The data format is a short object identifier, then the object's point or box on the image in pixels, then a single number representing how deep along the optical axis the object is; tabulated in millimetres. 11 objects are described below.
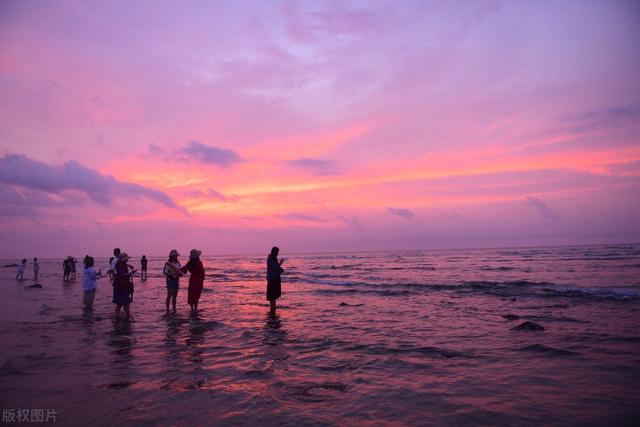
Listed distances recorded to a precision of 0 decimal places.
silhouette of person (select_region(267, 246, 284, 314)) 13547
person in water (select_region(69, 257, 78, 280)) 35094
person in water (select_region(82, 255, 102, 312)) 14133
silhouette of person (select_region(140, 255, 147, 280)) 36094
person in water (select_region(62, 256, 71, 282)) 34344
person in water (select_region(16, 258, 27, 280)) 33575
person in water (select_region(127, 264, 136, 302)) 12177
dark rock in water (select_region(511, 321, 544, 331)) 10070
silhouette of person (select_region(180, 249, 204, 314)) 12647
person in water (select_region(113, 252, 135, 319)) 11859
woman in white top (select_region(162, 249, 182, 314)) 13148
